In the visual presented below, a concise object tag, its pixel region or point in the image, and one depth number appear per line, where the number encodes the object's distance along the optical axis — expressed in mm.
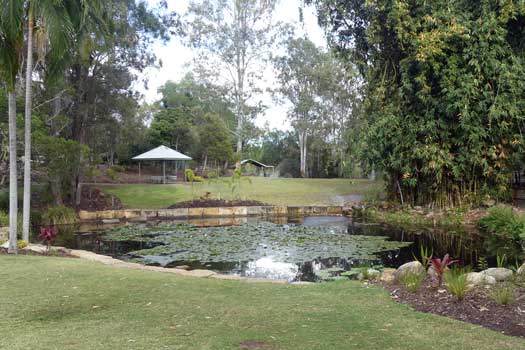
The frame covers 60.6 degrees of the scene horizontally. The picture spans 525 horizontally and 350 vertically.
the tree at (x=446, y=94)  12773
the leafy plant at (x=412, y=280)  4789
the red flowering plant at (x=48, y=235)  7855
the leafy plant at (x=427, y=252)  8869
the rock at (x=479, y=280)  4926
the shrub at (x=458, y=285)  4324
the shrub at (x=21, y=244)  8126
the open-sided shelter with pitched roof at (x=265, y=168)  36156
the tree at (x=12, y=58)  6578
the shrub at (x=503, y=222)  10898
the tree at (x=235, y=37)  28953
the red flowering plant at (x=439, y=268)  4812
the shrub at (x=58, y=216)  13625
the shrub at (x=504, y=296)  4141
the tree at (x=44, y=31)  6770
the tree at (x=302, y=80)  32344
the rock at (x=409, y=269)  5352
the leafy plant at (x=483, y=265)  7584
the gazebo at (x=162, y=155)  25048
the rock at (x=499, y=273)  5324
